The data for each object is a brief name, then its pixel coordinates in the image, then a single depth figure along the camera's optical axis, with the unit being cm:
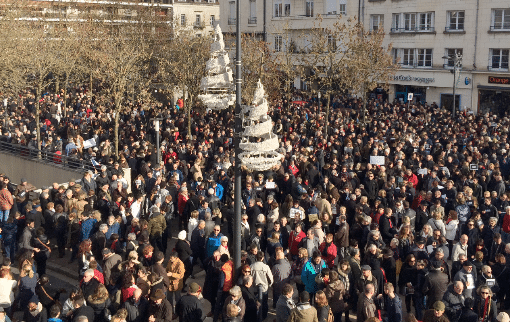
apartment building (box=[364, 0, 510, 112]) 3997
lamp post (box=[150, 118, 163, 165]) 2054
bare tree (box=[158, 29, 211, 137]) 3177
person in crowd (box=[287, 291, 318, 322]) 880
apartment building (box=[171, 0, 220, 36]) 7662
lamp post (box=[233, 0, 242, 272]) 1025
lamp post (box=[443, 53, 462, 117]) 3651
